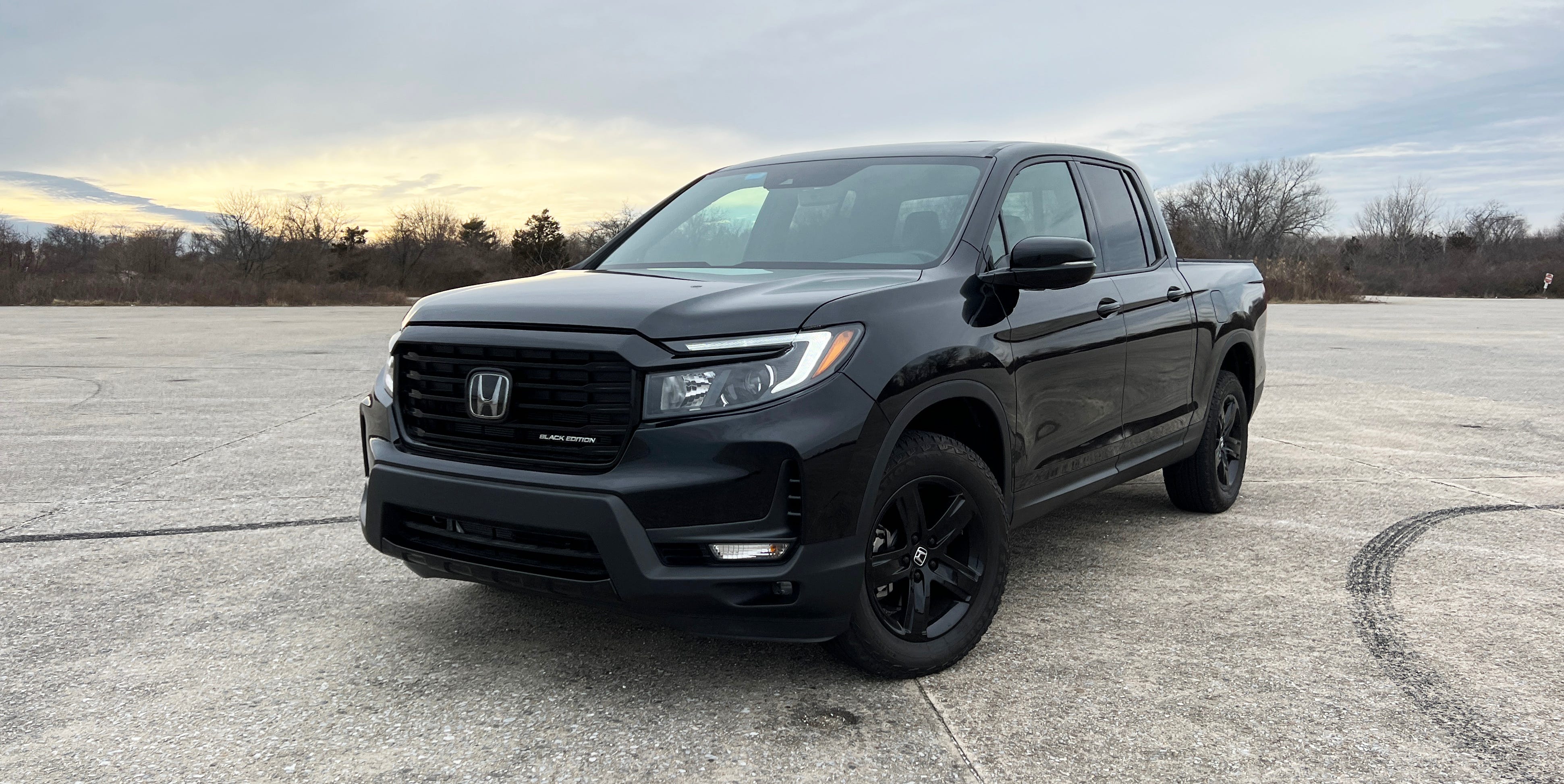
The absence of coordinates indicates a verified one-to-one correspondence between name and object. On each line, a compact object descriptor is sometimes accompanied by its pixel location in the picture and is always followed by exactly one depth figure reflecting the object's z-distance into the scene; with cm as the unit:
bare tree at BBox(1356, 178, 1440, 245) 8650
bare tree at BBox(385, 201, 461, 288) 6200
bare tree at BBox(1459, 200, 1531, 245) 8481
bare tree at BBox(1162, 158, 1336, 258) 7244
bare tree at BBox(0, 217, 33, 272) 5288
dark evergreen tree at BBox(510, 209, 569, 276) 6988
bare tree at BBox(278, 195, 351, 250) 6009
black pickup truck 302
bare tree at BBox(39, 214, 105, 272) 5503
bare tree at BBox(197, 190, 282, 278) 5912
